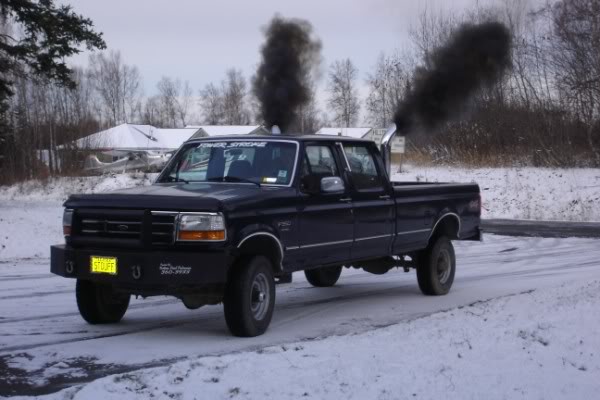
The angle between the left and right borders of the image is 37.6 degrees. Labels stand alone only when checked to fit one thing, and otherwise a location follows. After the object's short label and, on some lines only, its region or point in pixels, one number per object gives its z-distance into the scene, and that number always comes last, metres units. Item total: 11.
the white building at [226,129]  82.72
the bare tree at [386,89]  44.31
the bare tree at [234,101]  120.45
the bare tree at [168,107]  125.88
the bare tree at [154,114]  118.31
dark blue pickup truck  7.61
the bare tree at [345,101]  83.00
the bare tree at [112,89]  106.75
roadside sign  35.45
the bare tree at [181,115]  126.38
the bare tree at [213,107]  123.50
